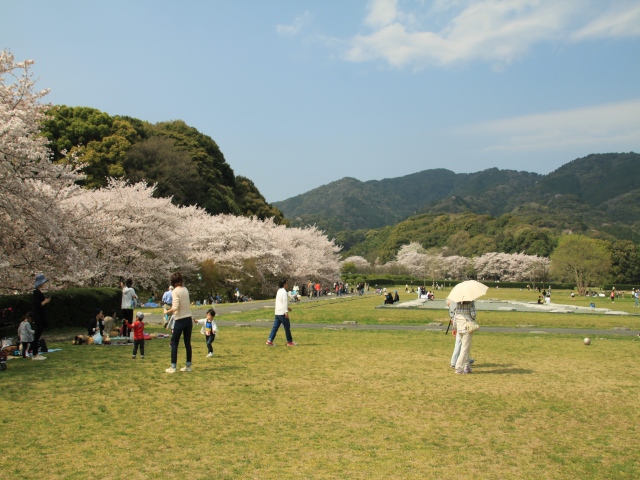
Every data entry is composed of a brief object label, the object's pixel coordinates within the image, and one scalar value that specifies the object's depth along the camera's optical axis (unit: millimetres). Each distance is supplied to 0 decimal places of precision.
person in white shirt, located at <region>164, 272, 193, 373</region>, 10188
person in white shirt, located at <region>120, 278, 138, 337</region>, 15334
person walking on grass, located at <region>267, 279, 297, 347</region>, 14070
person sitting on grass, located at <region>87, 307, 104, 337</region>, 15124
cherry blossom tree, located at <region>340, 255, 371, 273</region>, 122475
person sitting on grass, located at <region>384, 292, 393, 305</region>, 37438
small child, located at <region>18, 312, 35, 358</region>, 11609
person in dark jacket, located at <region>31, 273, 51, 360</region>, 11414
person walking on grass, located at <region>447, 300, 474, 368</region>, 10773
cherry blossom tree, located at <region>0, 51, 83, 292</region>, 15031
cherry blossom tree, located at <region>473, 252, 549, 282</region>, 110562
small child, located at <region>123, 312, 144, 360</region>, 11711
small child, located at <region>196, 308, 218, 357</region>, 12430
